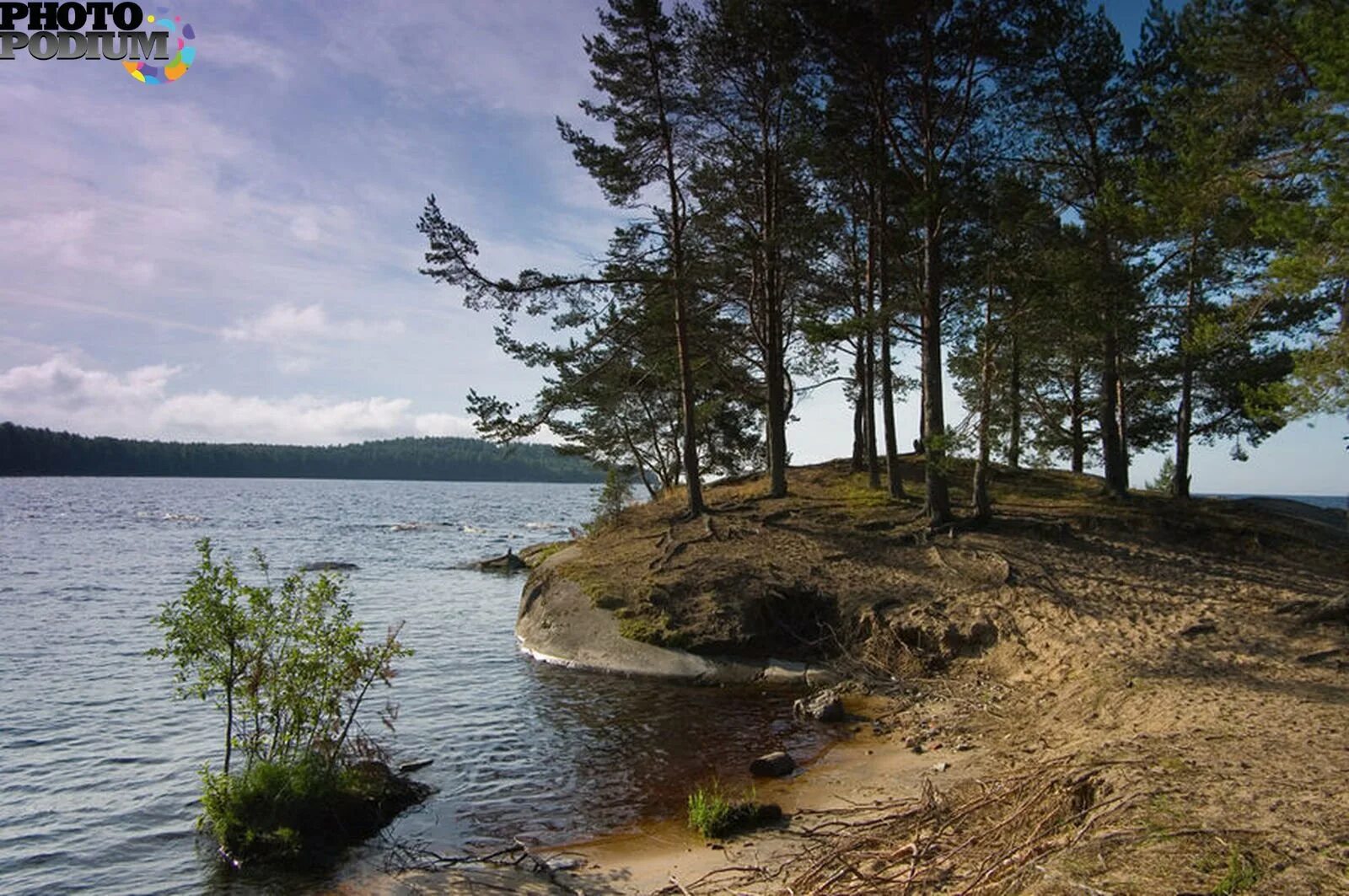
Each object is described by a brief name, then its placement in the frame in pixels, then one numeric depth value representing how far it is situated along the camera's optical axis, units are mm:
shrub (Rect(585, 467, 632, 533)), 28359
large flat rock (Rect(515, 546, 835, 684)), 16359
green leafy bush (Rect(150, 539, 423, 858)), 8969
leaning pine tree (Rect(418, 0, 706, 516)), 21953
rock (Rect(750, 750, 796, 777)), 10938
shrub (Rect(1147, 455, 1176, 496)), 41781
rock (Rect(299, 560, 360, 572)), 35719
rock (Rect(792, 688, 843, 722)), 13445
